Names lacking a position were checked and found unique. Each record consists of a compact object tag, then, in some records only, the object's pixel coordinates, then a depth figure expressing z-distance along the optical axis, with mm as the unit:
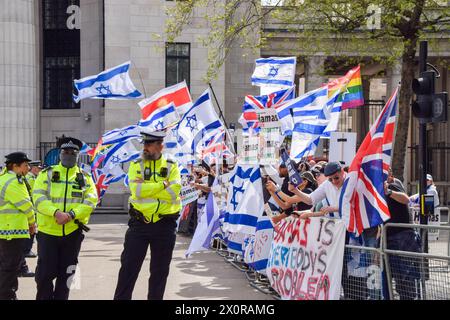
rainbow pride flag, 15156
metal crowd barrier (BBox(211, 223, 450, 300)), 7781
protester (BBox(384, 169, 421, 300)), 8156
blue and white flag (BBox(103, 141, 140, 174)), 21453
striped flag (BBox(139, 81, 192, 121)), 18266
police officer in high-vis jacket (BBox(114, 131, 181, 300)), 8867
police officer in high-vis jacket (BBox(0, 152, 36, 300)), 10203
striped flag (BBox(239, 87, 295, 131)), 14556
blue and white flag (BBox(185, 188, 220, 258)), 13344
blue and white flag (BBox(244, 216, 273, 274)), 11453
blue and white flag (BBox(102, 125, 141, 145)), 20562
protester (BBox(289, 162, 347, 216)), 9758
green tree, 16750
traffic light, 11398
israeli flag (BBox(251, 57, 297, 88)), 17219
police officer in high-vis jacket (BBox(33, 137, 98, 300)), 8961
